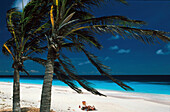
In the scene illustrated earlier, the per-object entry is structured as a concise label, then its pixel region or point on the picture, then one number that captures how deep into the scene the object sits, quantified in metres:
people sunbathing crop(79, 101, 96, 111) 7.66
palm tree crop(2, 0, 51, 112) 4.77
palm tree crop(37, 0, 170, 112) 3.46
